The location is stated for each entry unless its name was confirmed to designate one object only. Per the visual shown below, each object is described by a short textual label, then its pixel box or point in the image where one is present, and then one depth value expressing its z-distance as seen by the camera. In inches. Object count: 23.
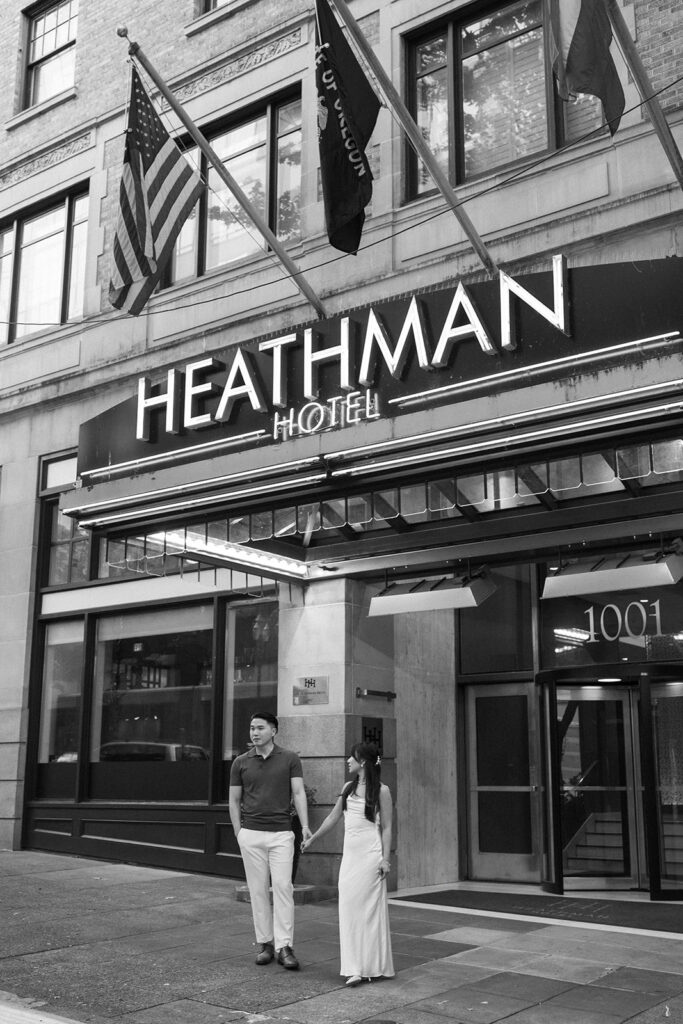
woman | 303.6
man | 320.5
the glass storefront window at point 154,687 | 557.6
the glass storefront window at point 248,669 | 530.0
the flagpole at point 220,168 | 435.2
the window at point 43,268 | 682.2
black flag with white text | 395.9
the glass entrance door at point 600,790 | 488.1
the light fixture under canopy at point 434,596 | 441.7
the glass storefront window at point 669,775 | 460.1
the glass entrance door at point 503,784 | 516.4
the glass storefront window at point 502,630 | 534.3
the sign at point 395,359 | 335.3
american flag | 448.5
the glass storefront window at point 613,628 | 489.1
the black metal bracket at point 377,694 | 485.7
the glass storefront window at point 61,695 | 617.0
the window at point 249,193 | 585.0
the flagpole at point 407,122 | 378.3
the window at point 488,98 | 493.4
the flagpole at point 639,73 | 342.1
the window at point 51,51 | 721.6
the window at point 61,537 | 630.5
